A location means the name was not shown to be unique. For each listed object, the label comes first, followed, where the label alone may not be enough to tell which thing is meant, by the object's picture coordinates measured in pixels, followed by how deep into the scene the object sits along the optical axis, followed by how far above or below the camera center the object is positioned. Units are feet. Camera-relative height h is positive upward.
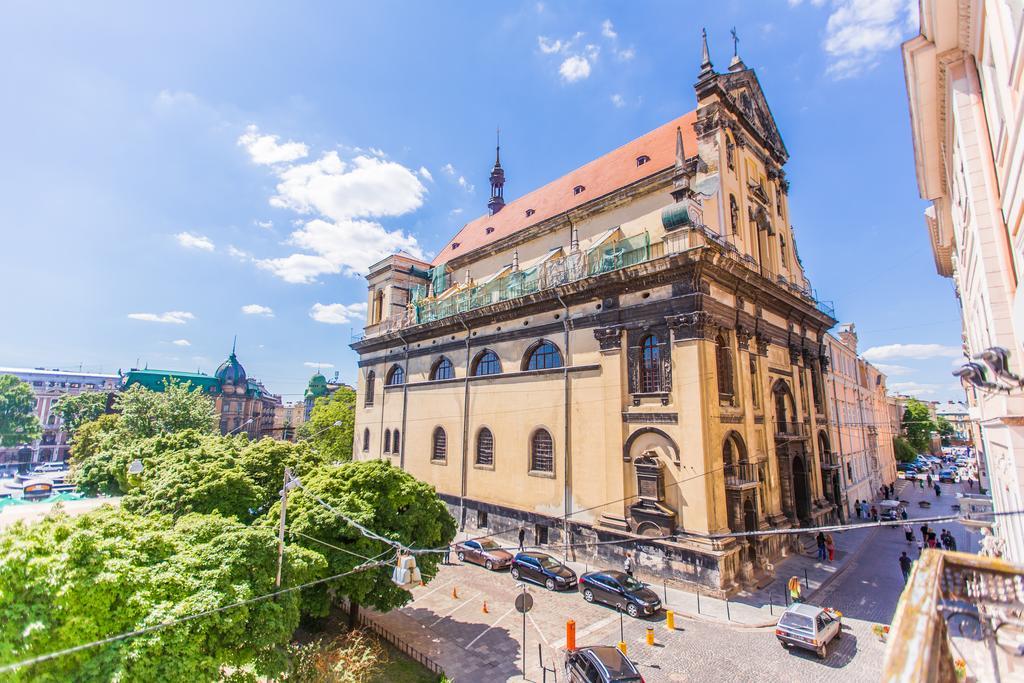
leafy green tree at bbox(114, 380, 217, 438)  112.06 +4.10
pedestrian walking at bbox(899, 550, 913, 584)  62.80 -16.69
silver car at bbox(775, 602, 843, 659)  42.68 -17.52
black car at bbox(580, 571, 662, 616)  51.67 -17.69
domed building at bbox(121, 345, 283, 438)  225.76 +20.27
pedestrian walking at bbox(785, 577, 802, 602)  55.47 -17.75
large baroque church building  61.77 +10.80
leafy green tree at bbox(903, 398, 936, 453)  213.17 +3.64
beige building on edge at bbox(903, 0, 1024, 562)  19.61 +14.11
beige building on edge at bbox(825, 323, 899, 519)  104.53 +2.85
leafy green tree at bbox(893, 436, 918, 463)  192.54 -5.93
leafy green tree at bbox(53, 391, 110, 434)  189.67 +8.07
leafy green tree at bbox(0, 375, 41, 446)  185.47 +5.41
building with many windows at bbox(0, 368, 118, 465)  249.34 +15.18
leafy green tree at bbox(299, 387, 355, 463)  135.95 +0.80
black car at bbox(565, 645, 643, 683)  35.37 -17.59
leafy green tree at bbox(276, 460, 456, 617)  42.96 -8.41
